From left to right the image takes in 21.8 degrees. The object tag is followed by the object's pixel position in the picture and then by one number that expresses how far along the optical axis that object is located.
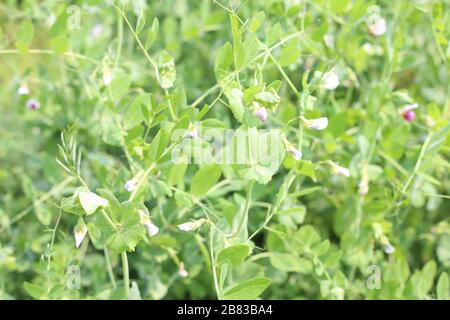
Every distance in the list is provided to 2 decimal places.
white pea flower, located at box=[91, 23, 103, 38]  1.17
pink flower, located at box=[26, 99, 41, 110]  1.08
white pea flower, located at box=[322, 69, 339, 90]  0.87
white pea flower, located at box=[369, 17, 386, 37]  1.00
